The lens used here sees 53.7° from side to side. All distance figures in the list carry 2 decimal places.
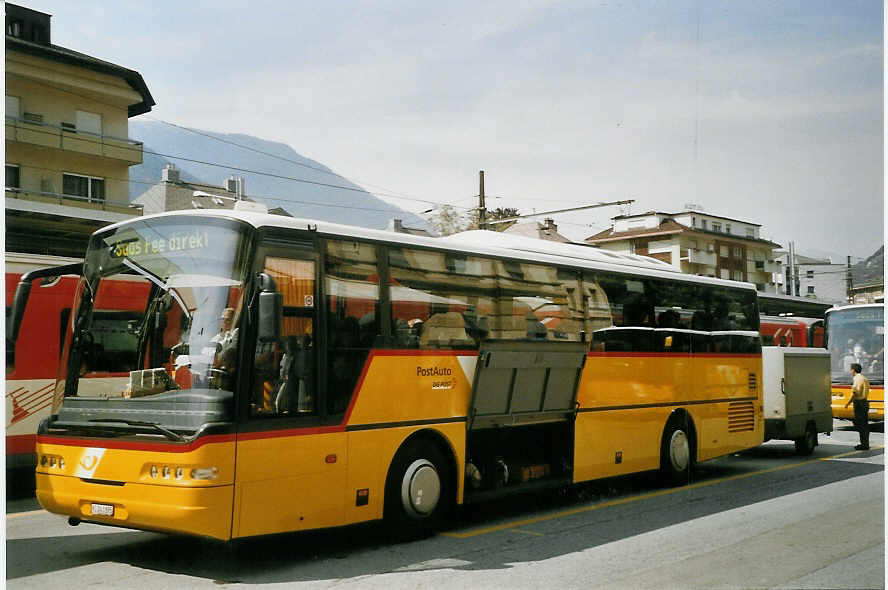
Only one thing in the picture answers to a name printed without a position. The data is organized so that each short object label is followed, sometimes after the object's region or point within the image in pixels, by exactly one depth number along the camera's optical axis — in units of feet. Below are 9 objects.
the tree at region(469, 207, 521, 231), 123.26
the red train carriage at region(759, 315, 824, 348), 104.46
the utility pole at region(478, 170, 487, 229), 53.74
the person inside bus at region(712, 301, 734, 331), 44.62
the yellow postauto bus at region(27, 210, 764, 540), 22.50
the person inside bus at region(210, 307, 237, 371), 22.53
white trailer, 52.90
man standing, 56.85
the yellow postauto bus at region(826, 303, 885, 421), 68.85
